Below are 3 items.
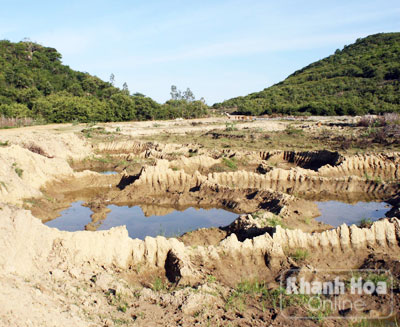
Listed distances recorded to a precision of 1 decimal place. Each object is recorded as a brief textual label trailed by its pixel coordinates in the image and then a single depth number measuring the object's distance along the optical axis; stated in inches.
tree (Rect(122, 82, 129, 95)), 2105.6
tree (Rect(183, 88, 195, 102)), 2390.5
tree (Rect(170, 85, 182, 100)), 2444.6
